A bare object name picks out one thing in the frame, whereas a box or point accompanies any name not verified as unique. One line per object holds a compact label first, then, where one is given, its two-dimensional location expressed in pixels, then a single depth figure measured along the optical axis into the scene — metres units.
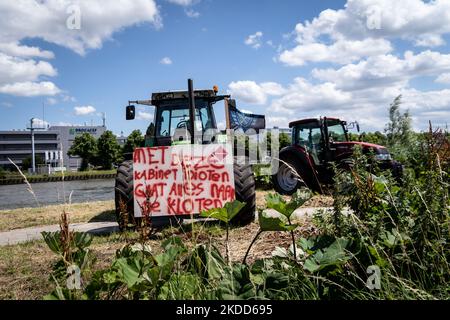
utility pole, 74.00
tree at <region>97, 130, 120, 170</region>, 72.56
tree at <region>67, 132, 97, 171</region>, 72.00
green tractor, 7.22
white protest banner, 4.93
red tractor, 10.38
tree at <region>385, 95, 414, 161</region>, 13.42
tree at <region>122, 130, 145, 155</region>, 71.38
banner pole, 6.99
